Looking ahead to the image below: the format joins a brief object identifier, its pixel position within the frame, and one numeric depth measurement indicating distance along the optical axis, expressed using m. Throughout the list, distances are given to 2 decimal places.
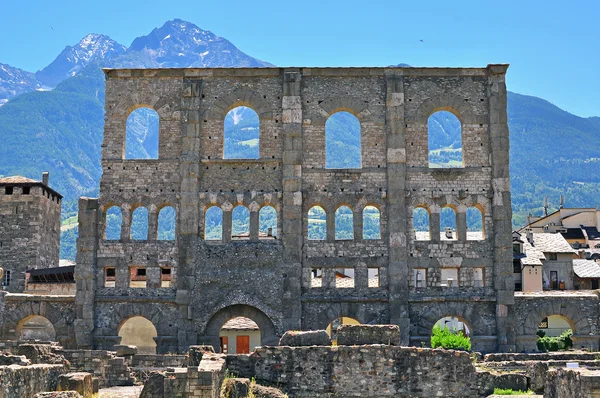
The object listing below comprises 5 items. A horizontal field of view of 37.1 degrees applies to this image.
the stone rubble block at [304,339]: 27.61
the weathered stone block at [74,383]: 23.73
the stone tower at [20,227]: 53.25
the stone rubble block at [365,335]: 27.48
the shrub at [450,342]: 43.22
